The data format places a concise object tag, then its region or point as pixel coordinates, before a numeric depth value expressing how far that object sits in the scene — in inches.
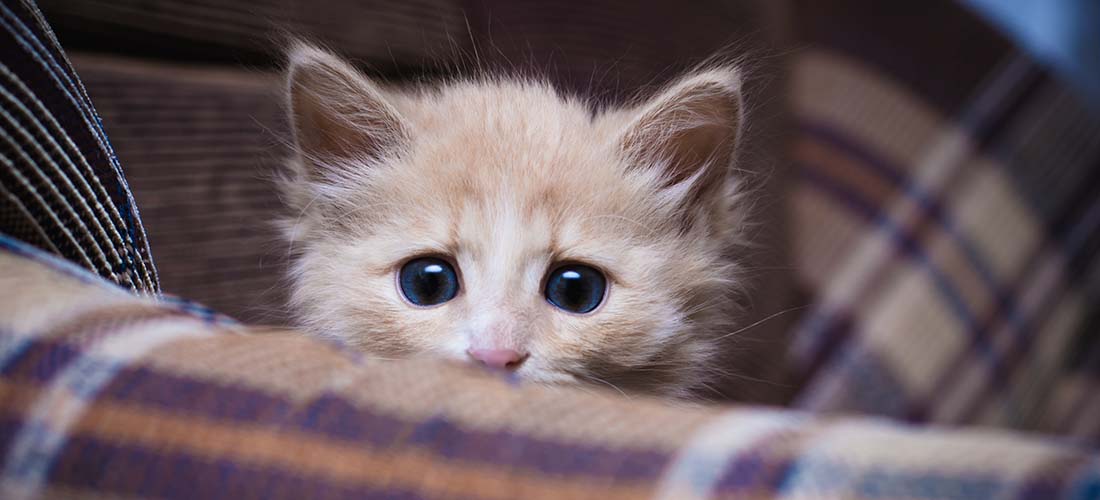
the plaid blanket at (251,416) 9.8
